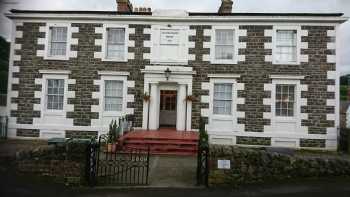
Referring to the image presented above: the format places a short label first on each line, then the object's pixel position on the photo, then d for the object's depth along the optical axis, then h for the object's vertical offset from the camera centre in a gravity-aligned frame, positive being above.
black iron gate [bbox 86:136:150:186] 8.19 -1.93
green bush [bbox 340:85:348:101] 39.51 +3.11
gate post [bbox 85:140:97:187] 8.16 -1.57
